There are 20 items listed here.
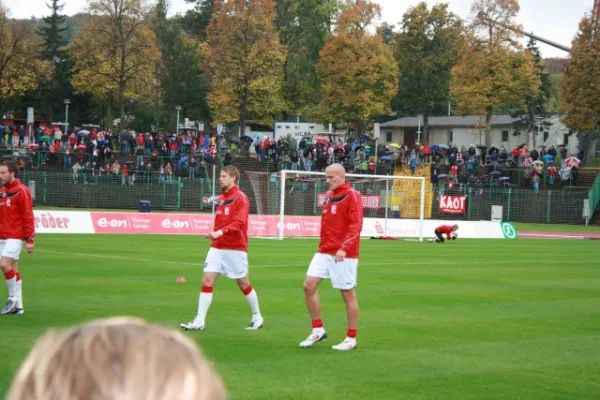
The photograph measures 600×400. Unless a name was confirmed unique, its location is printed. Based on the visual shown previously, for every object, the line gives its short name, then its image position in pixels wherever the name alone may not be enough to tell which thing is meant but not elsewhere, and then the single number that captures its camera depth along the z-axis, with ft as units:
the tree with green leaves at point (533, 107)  286.05
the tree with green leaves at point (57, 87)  286.05
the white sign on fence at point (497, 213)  175.70
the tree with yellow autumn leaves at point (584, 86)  208.85
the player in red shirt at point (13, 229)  46.37
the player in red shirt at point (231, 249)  43.27
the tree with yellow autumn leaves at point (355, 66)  244.63
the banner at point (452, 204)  175.83
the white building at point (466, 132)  319.47
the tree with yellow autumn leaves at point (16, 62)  230.48
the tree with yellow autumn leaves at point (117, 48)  228.63
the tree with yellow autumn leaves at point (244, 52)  224.74
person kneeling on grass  123.75
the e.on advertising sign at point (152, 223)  120.98
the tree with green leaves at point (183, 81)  315.37
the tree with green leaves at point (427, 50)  286.46
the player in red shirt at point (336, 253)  38.40
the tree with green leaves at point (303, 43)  289.74
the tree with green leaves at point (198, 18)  362.94
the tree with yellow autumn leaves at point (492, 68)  239.30
